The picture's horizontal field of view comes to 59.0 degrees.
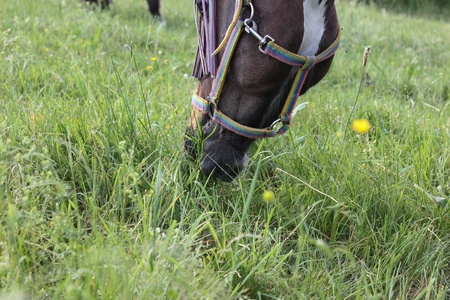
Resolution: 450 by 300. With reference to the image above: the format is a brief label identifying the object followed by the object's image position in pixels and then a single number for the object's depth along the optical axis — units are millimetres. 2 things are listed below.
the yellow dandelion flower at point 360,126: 1639
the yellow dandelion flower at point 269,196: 1202
